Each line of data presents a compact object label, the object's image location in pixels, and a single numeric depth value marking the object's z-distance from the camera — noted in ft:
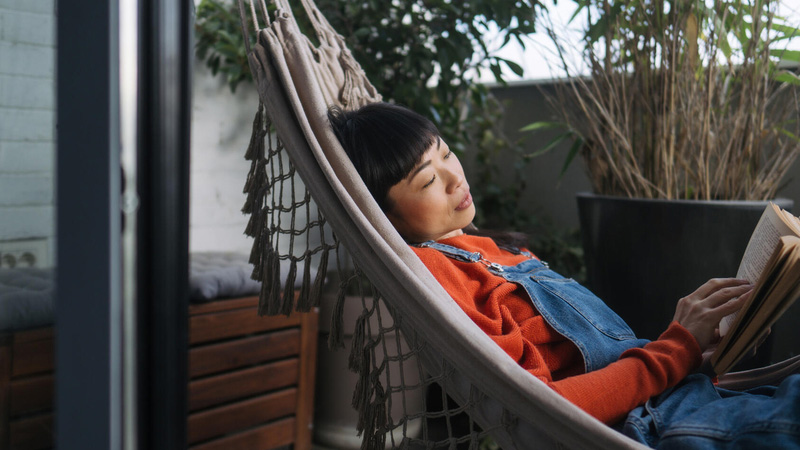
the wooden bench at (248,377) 4.90
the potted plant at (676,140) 4.75
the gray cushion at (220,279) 4.89
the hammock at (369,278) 2.37
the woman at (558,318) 2.29
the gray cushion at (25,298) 2.72
